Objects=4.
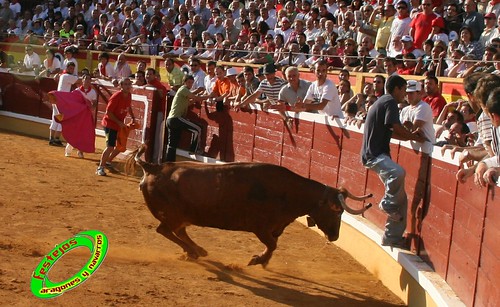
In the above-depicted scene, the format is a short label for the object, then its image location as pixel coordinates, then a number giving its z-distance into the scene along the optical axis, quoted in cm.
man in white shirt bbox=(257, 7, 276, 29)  1596
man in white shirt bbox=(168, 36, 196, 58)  1664
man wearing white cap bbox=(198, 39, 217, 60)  1605
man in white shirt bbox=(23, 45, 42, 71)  1769
